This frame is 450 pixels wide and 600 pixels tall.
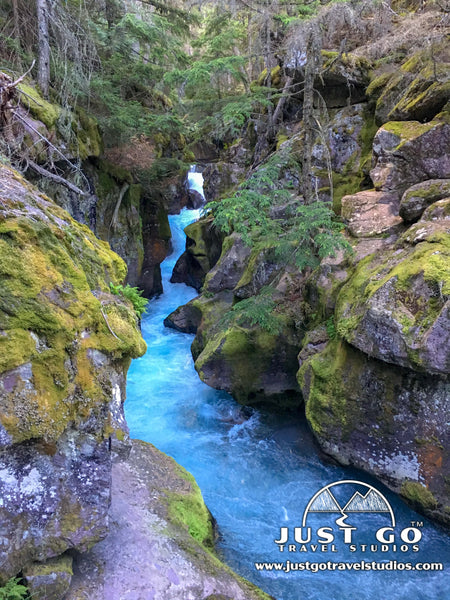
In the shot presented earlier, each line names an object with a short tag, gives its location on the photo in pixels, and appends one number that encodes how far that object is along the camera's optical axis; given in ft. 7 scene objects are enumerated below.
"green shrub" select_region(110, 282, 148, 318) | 16.67
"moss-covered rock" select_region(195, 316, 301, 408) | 30.45
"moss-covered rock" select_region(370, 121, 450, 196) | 27.25
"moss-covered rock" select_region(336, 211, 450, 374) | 18.10
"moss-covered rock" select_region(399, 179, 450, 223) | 24.57
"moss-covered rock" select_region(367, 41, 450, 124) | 28.50
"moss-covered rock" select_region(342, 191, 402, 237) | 27.27
